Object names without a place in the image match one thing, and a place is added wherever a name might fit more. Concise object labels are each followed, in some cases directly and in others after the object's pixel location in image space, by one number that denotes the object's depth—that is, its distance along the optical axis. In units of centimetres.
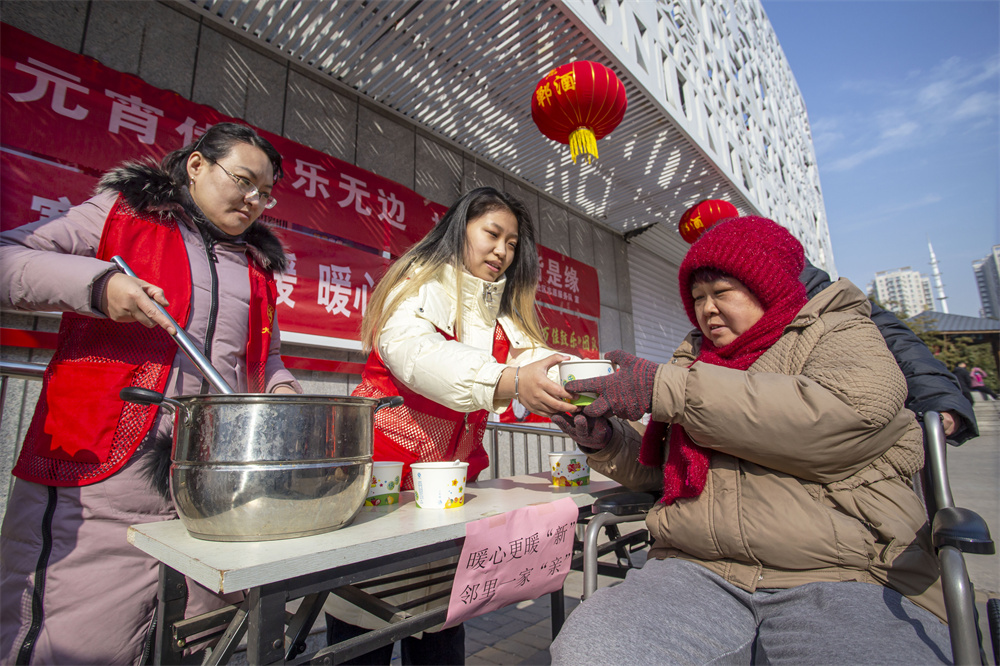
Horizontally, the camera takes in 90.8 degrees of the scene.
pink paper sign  115
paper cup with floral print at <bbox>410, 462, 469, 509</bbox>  132
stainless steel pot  91
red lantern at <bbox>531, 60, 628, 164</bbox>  332
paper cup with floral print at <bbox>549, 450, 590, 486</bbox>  178
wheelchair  91
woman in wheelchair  108
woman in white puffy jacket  136
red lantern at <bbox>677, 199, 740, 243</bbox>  577
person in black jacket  162
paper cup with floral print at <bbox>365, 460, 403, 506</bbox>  136
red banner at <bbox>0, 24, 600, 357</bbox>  237
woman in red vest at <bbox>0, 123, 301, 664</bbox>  122
